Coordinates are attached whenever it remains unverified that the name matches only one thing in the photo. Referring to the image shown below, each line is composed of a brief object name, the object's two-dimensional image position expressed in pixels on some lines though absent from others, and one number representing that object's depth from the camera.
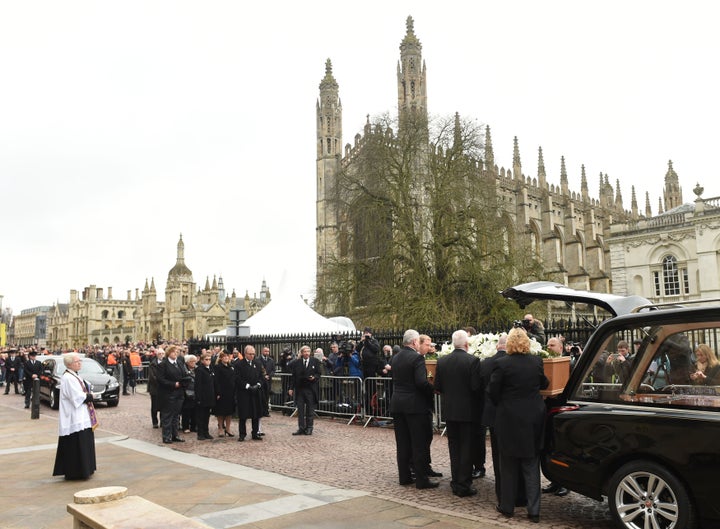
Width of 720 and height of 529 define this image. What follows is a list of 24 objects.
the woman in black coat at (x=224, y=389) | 11.54
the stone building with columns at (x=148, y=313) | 86.00
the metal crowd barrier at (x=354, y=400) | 12.80
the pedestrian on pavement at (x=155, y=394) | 12.80
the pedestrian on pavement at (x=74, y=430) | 7.79
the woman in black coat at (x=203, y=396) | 11.43
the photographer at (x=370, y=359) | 13.21
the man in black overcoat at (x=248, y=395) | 11.35
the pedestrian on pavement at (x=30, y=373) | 18.80
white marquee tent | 19.36
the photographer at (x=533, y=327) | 9.72
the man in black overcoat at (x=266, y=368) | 12.36
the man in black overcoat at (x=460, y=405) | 6.69
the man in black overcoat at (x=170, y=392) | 11.05
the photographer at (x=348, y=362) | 14.34
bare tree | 23.11
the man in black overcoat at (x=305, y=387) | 11.65
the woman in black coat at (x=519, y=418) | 5.72
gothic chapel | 35.09
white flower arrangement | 7.25
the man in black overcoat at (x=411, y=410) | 7.08
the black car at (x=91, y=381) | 17.38
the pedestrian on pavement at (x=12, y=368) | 24.78
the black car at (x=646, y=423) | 4.56
